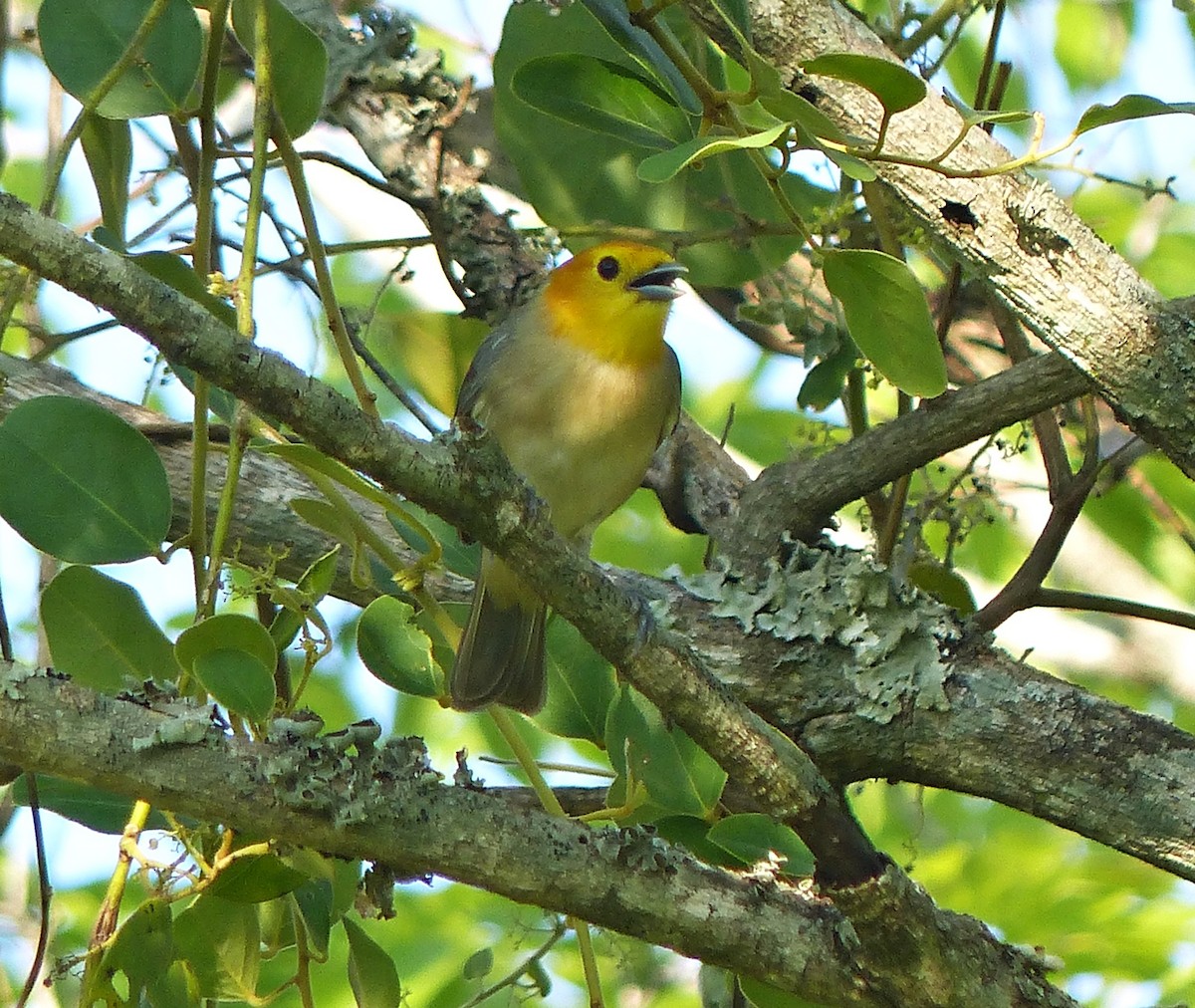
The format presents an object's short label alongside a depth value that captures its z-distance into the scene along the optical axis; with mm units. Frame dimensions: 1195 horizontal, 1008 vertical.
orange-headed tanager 7465
